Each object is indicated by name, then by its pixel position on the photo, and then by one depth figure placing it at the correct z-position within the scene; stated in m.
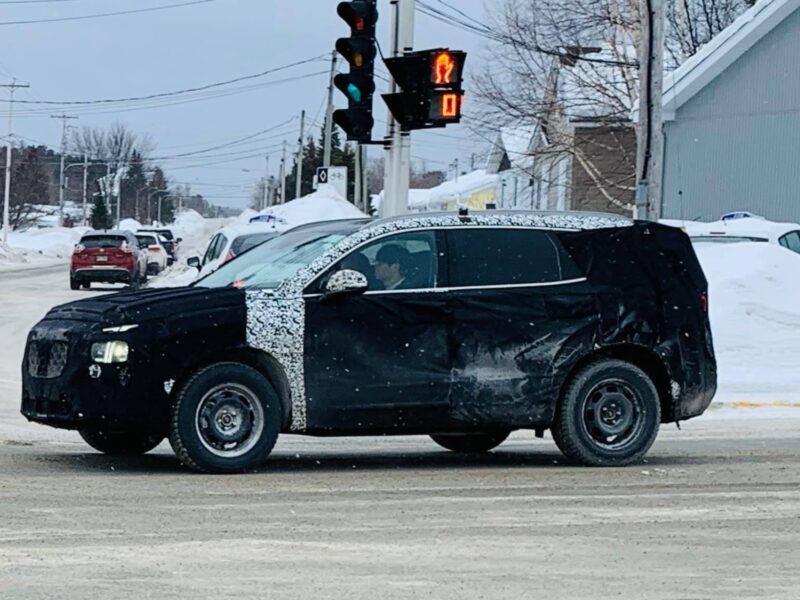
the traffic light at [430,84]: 17.11
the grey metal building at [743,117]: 38.16
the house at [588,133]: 42.41
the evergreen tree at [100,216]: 130.25
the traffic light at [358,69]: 16.70
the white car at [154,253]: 48.91
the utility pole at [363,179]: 61.58
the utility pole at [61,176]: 125.12
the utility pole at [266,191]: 156.07
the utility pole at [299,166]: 86.31
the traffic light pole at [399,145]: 18.05
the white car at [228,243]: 25.12
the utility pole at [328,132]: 61.59
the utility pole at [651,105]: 20.36
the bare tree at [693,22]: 47.25
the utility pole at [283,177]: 117.19
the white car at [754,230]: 26.03
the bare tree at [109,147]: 172.25
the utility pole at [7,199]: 83.88
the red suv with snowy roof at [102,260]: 40.00
